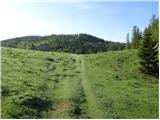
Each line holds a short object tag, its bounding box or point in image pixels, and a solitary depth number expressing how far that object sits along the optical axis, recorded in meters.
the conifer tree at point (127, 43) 50.21
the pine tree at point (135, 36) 44.08
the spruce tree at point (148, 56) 22.82
